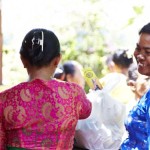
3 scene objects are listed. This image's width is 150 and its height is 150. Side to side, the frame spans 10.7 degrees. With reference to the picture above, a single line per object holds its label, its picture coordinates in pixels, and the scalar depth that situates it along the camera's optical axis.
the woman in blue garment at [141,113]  3.60
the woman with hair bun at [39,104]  3.79
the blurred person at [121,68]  5.65
